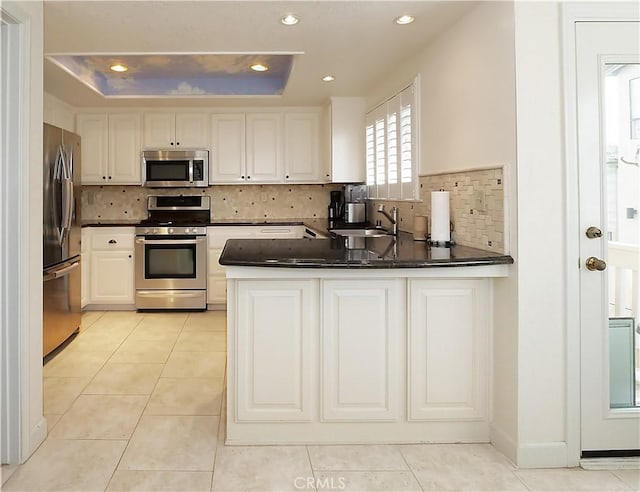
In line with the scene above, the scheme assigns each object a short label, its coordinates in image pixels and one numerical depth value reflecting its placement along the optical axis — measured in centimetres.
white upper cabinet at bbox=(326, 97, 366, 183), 496
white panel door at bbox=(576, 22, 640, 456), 214
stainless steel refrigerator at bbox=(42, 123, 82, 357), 349
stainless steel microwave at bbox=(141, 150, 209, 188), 543
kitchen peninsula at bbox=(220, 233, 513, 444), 231
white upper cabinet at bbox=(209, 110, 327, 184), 550
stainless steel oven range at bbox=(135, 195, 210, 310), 519
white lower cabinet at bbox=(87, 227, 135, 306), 523
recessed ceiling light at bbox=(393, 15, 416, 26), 277
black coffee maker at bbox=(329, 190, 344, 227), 564
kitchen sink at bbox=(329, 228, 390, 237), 448
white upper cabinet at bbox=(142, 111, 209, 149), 545
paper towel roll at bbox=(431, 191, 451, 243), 287
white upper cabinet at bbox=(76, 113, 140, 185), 543
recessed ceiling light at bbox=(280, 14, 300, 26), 273
